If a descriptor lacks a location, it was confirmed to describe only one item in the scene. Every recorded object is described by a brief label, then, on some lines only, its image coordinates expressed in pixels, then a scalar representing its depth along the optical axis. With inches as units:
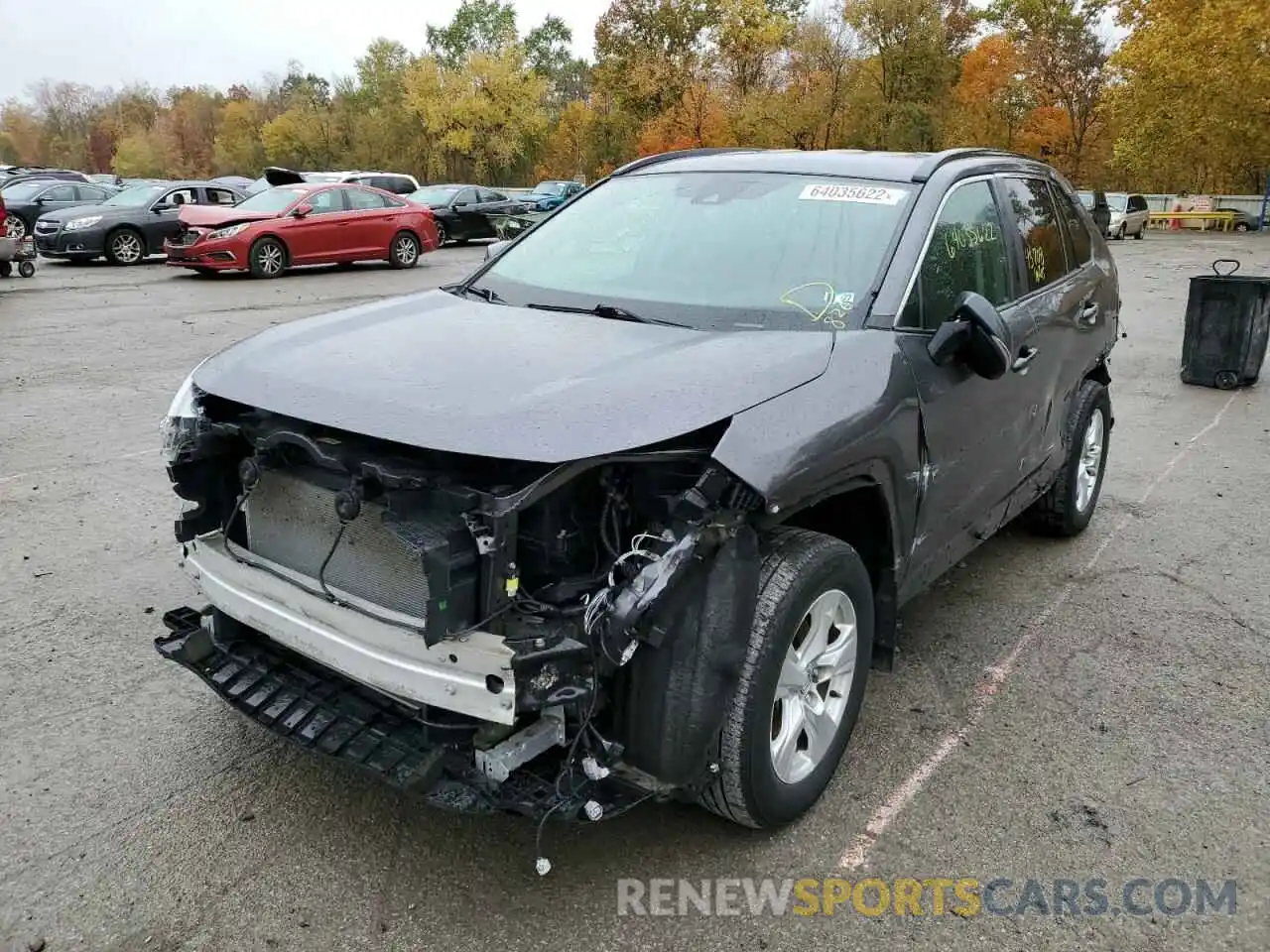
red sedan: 671.8
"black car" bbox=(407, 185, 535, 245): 1000.2
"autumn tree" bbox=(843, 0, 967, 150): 1684.3
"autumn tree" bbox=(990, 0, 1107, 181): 1850.4
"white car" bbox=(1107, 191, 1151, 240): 1279.5
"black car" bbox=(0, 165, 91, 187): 1064.1
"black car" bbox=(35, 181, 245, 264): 752.3
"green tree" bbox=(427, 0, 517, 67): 2920.8
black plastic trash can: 368.5
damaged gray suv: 96.7
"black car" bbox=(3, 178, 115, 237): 903.1
